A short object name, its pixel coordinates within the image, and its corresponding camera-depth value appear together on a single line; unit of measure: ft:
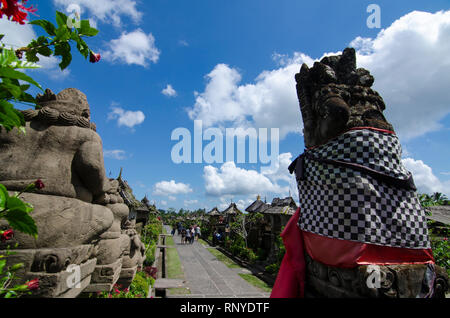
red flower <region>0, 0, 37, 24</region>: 3.42
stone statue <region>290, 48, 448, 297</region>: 5.94
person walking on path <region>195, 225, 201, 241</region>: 104.55
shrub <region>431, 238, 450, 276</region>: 15.93
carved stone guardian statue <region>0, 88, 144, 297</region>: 8.25
